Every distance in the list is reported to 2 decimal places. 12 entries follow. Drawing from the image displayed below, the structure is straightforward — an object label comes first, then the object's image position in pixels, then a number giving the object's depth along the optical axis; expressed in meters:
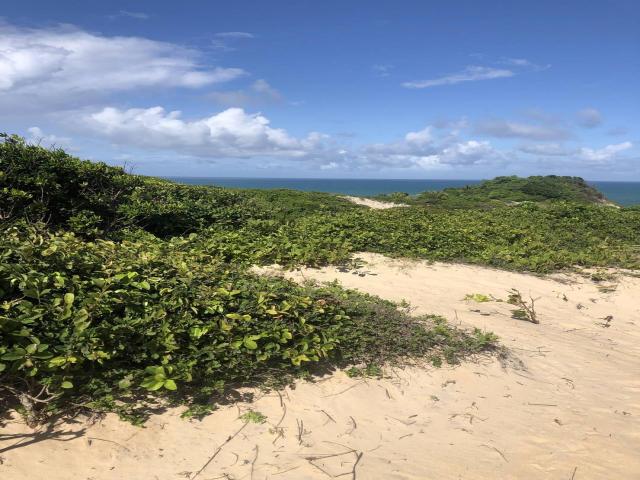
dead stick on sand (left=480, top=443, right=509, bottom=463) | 3.25
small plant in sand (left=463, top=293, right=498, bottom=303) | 6.61
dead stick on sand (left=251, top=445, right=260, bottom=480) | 2.96
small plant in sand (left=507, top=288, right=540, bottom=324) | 6.21
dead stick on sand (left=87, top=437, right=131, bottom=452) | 2.98
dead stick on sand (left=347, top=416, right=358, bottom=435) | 3.45
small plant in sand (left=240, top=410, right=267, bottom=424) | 3.40
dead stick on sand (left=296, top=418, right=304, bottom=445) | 3.29
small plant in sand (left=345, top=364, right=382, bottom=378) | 4.12
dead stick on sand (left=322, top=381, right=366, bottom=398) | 3.84
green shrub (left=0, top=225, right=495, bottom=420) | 3.20
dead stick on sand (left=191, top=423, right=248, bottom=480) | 2.86
